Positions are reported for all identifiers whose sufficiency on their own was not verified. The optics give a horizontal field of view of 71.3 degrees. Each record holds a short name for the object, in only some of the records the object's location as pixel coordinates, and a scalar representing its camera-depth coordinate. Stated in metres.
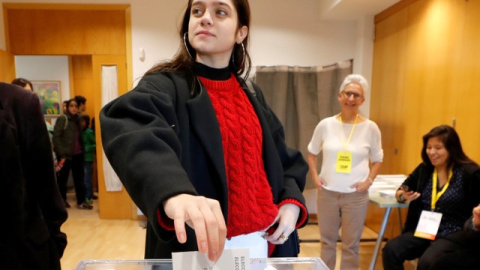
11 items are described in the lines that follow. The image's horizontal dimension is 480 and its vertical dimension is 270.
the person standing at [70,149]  4.25
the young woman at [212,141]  0.48
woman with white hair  2.41
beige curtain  3.76
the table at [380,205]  2.32
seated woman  2.10
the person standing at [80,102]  4.40
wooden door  3.85
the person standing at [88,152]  4.55
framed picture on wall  5.30
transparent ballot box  0.55
